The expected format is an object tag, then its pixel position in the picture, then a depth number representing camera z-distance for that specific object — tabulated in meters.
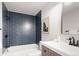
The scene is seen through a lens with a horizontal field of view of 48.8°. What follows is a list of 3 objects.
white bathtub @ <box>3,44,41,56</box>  1.64
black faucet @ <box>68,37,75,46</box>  1.35
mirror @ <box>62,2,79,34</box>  1.33
